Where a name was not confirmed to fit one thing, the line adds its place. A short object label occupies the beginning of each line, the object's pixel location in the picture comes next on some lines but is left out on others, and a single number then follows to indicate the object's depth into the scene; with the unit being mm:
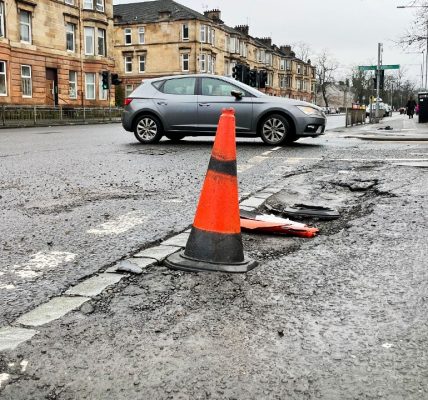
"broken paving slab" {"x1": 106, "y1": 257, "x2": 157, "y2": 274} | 3183
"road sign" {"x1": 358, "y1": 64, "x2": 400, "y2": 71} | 26950
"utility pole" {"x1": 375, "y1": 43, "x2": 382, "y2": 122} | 31895
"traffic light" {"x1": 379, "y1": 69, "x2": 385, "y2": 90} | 32175
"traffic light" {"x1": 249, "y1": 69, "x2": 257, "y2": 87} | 30338
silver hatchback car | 12102
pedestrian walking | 47875
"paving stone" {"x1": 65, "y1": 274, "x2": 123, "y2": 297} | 2850
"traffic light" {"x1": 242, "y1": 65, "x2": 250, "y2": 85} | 28838
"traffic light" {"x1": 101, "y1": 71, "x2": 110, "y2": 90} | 39034
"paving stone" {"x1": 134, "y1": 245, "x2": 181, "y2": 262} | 3480
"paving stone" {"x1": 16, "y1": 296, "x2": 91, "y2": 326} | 2488
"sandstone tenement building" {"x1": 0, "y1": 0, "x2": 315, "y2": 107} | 36062
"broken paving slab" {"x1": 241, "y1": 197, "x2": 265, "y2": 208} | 5251
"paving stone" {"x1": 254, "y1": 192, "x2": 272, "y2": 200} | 5680
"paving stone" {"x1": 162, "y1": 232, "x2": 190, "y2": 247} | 3797
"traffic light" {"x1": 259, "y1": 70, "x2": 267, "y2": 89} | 30250
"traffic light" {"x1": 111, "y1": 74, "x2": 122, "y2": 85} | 39622
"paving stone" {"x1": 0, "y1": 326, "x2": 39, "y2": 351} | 2227
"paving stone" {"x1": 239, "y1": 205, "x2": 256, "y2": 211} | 5039
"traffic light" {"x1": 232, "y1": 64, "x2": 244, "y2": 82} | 28500
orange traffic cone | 3273
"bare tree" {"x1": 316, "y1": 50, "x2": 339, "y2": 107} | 120725
